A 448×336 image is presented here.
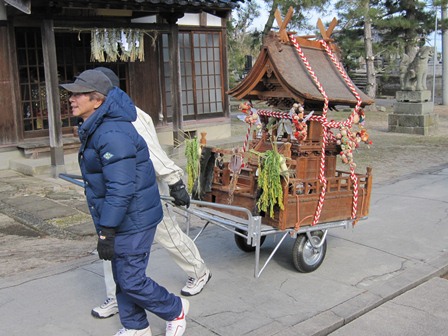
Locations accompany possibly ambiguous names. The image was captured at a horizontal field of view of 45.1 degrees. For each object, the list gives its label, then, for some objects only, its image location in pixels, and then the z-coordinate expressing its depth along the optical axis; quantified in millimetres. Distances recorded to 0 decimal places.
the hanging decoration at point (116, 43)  10297
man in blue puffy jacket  3156
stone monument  16109
